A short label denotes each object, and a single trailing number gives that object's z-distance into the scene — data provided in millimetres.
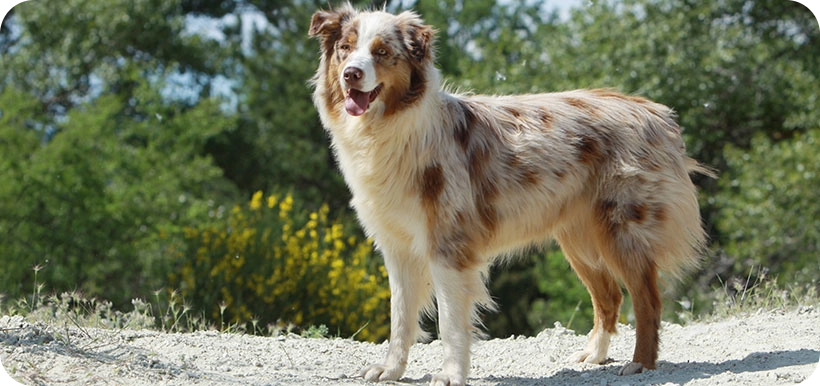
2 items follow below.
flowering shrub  12508
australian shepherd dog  5879
